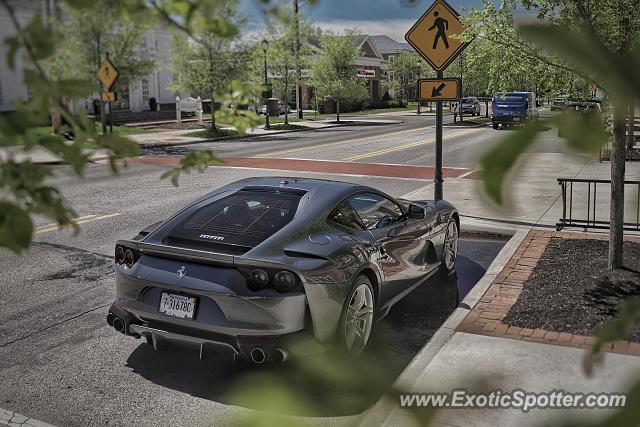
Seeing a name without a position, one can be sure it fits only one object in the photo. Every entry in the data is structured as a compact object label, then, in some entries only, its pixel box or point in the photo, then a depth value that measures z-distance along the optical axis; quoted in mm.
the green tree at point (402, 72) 83375
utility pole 45531
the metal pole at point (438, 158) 11102
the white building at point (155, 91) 49688
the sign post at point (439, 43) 10547
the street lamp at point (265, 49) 36538
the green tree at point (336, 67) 53250
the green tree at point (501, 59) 9305
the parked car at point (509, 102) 34328
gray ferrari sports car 5207
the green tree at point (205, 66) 35281
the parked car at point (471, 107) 56344
